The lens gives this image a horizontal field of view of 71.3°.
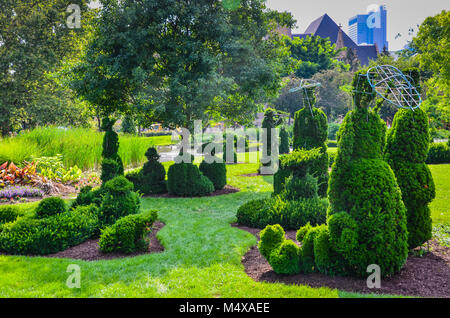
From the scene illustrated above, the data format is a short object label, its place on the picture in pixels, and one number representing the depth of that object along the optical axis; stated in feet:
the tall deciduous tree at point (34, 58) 64.18
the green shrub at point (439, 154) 56.34
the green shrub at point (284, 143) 61.36
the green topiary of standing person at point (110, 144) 29.35
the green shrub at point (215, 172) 38.27
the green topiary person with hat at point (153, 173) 36.91
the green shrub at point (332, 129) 129.08
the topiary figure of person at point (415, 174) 16.21
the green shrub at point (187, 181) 35.45
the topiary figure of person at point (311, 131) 30.01
